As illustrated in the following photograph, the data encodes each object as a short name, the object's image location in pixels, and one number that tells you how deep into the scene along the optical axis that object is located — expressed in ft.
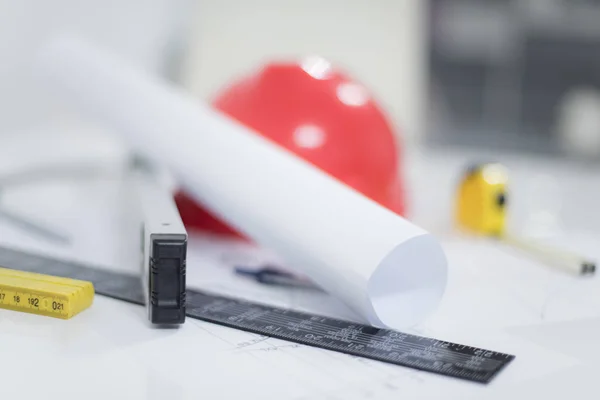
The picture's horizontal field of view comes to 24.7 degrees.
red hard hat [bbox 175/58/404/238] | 3.91
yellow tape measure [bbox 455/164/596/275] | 4.06
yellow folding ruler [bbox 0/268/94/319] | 3.00
